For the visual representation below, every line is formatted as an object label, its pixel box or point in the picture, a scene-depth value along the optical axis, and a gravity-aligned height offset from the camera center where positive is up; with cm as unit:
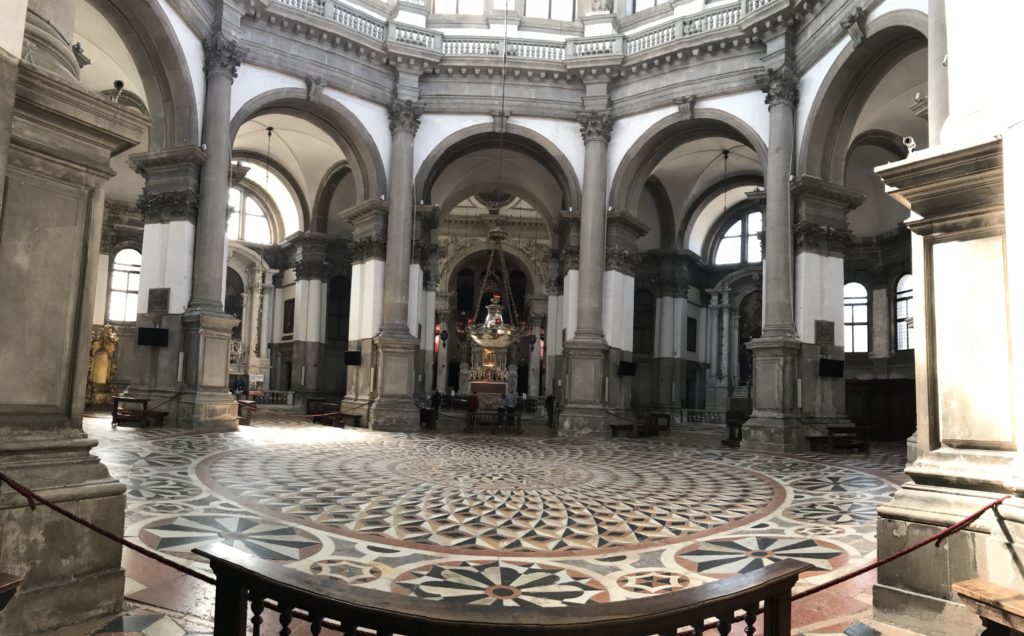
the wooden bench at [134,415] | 1270 -97
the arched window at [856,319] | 2121 +216
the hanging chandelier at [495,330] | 1817 +127
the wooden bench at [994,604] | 261 -87
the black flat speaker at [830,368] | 1340 +35
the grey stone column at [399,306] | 1588 +165
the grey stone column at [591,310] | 1588 +170
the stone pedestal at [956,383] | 348 +4
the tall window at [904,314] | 1978 +222
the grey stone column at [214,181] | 1375 +393
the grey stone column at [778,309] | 1319 +154
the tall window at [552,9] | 1838 +1028
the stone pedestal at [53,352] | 330 +6
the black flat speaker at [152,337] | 1325 +58
